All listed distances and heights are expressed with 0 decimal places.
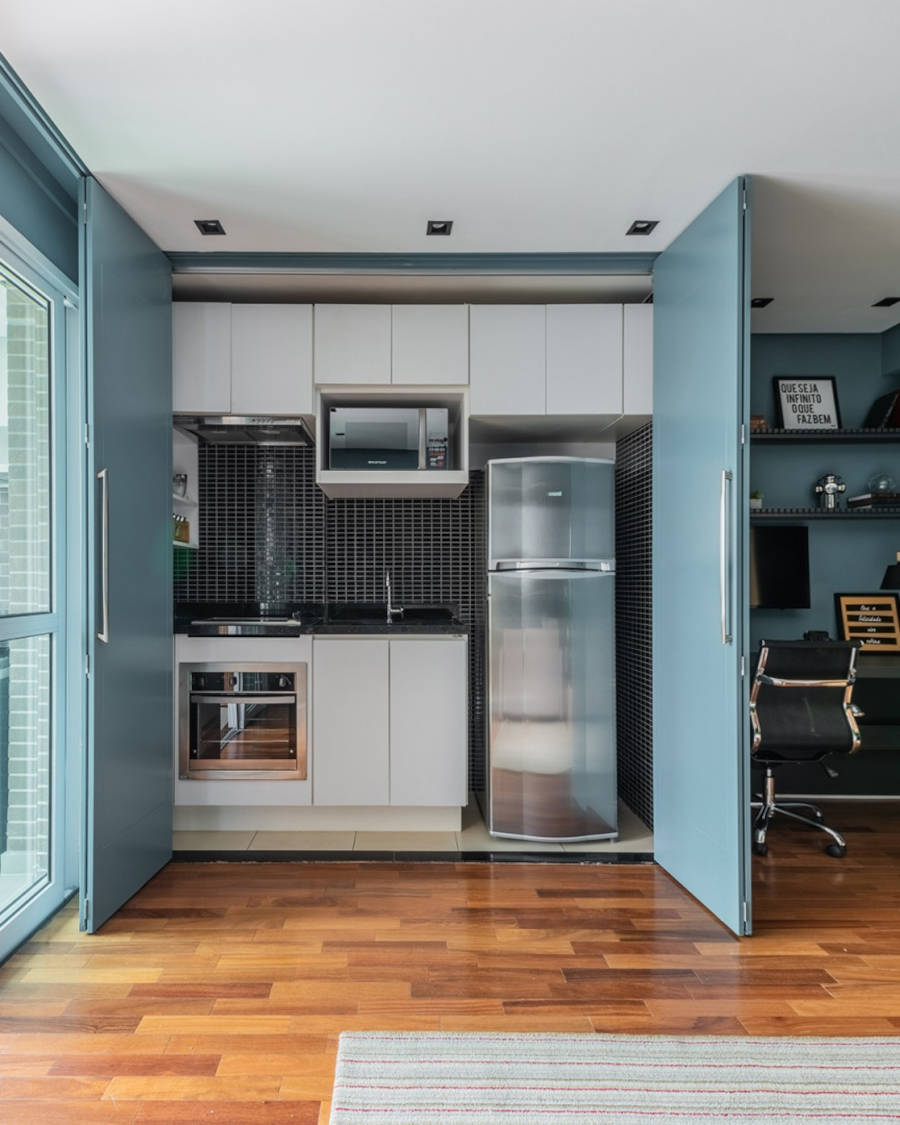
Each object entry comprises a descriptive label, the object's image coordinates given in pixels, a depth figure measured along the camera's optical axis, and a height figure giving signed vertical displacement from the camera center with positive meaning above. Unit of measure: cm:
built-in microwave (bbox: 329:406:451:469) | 362 +65
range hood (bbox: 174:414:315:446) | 360 +70
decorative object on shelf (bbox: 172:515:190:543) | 390 +23
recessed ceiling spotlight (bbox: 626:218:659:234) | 311 +140
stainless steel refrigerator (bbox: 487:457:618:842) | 349 -31
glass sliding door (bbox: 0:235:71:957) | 265 -7
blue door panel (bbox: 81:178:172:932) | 271 +7
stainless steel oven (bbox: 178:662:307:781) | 353 -65
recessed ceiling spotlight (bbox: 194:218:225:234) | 307 +139
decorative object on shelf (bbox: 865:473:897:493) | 439 +51
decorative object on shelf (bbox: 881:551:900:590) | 427 -3
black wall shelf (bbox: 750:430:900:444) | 420 +75
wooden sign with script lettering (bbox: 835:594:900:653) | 445 -25
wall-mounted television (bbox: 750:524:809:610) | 434 +4
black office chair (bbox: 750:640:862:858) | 343 -59
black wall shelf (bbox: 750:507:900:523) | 420 +32
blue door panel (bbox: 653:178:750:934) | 273 +6
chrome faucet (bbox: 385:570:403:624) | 396 -19
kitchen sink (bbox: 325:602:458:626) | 373 -20
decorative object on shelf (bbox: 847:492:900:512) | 422 +39
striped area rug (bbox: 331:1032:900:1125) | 178 -122
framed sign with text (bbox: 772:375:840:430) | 449 +99
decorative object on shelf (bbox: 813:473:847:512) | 443 +48
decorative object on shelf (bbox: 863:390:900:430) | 432 +90
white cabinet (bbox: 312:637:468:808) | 354 -67
